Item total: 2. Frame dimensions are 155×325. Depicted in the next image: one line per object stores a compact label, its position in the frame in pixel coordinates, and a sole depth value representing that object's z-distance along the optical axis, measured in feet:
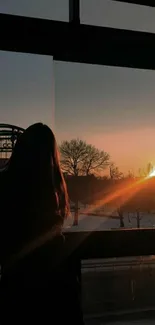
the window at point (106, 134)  6.22
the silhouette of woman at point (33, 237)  3.74
